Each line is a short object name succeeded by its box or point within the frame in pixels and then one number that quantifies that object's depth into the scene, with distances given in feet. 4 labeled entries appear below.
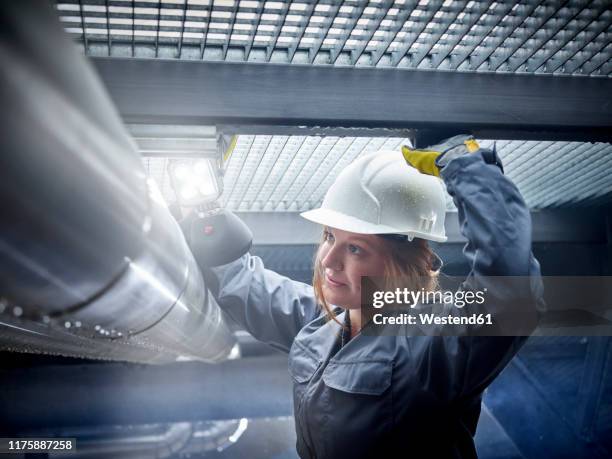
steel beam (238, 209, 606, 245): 6.08
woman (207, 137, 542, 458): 2.93
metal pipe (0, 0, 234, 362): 1.00
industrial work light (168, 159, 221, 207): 3.51
